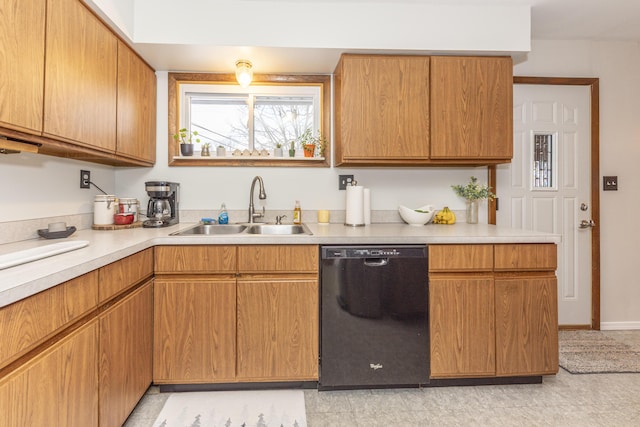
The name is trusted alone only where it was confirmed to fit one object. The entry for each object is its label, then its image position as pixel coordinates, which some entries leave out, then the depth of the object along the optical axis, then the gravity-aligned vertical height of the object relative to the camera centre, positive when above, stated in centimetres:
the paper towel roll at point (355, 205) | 240 +7
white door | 286 +31
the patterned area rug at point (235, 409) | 168 -100
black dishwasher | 190 -55
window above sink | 259 +77
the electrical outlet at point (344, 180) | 266 +27
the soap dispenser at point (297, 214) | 257 +1
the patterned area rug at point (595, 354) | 222 -95
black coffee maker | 228 +7
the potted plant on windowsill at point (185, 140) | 253 +56
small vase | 263 +4
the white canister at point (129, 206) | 224 +6
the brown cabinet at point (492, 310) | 194 -53
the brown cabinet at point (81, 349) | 93 -46
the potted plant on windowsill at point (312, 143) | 260 +54
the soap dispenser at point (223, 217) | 254 -2
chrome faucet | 247 +12
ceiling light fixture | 234 +97
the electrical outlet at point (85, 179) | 219 +23
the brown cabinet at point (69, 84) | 125 +59
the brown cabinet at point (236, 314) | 187 -54
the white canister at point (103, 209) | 215 +3
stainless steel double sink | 245 -10
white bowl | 246 +0
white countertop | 112 -13
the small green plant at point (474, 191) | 258 +19
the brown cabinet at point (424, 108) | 226 +70
